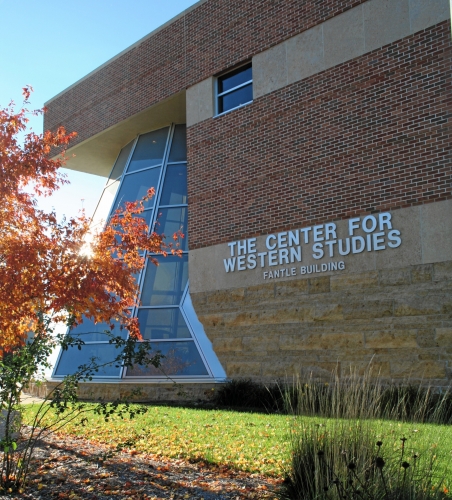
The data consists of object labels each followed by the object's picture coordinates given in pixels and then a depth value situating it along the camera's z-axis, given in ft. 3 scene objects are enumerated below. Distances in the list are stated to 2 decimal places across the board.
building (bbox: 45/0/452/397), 36.96
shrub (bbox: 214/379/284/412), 41.68
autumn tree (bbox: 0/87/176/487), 28.76
